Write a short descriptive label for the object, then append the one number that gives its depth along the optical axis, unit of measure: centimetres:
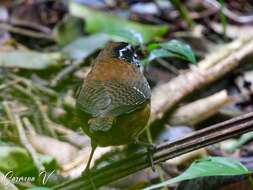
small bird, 643
